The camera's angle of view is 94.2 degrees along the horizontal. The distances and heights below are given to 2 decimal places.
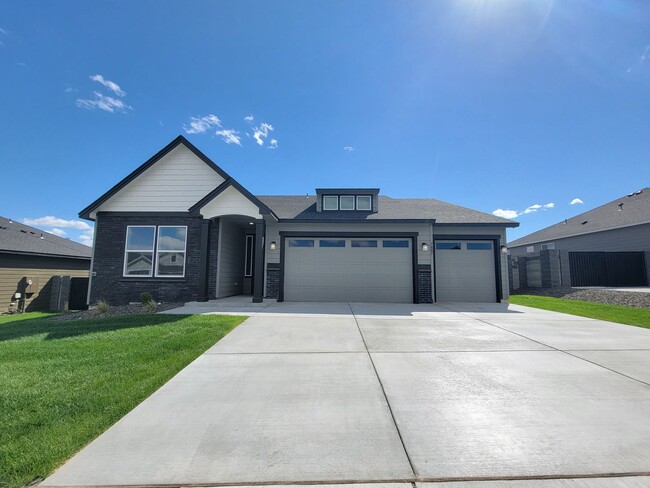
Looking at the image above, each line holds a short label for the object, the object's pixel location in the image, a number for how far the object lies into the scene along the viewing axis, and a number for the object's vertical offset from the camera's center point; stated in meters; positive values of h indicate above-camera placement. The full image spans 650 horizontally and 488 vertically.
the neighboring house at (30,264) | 13.34 +0.32
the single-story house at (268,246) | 11.28 +1.19
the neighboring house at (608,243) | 16.30 +2.44
